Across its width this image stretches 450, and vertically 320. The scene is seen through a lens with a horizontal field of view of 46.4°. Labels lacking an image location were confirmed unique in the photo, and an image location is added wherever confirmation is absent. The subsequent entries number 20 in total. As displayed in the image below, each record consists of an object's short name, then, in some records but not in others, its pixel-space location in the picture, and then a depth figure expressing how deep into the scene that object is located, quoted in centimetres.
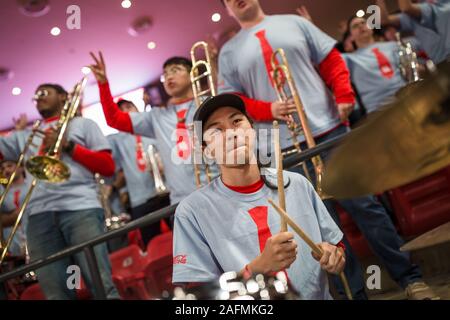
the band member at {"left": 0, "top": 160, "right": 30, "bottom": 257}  232
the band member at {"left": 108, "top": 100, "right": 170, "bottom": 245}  235
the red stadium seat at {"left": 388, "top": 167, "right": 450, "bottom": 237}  151
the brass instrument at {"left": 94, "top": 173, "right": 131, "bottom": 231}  268
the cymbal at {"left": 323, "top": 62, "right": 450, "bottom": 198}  63
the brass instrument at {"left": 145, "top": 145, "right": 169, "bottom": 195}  246
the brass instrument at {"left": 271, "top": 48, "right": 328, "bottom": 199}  159
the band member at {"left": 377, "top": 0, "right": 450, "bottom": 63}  170
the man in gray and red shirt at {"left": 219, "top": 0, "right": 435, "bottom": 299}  167
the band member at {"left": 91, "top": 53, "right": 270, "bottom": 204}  186
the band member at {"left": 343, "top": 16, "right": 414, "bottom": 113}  191
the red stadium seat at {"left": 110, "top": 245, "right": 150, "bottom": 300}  194
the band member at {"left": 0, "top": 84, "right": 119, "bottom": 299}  194
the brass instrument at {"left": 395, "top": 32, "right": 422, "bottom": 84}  182
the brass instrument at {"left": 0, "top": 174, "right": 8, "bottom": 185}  171
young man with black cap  115
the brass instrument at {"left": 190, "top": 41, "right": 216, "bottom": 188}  176
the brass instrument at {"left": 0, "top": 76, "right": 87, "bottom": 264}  206
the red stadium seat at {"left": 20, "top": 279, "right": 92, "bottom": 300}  215
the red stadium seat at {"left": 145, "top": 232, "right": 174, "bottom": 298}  153
